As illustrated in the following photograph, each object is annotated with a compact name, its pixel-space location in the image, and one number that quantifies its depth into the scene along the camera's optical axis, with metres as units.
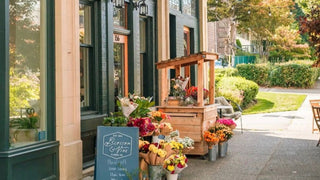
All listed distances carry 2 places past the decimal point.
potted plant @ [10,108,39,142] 5.92
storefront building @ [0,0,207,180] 5.89
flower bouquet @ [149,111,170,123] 7.77
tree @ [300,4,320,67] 8.18
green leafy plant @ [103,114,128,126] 7.10
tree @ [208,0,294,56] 30.28
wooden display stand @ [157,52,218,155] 8.73
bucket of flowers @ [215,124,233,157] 8.78
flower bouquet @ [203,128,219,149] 8.47
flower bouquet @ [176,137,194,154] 7.45
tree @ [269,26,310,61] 32.56
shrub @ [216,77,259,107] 17.23
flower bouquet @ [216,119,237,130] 9.29
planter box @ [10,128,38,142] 5.88
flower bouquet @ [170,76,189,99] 9.25
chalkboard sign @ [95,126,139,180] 6.38
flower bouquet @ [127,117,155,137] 6.88
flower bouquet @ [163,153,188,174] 6.58
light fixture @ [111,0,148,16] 9.51
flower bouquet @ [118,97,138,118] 7.29
